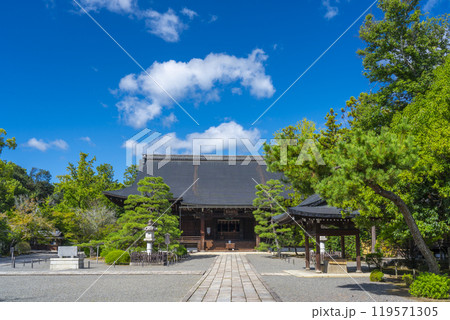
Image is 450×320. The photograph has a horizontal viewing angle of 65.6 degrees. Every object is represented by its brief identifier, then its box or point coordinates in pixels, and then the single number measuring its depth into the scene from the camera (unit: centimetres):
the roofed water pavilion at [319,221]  1346
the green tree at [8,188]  2832
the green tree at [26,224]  2680
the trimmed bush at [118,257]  1814
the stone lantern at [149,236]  1827
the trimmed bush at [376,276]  1202
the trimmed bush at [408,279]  1069
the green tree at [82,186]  3291
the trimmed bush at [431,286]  817
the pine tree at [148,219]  1931
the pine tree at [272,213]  2397
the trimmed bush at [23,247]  2890
